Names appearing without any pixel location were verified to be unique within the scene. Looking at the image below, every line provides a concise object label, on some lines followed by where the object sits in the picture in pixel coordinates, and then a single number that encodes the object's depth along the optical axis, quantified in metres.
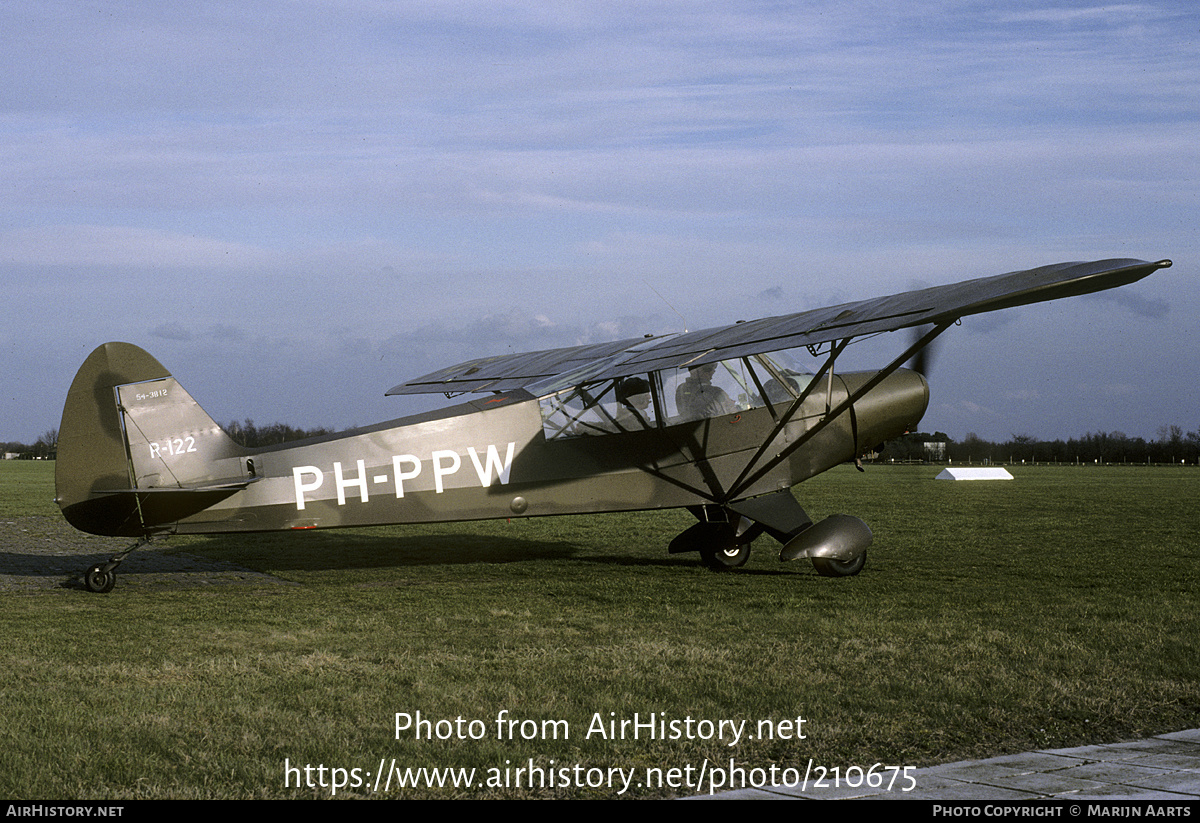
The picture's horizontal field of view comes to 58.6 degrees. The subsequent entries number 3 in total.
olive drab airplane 9.91
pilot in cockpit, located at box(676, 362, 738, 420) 11.73
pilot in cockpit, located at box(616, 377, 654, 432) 11.67
